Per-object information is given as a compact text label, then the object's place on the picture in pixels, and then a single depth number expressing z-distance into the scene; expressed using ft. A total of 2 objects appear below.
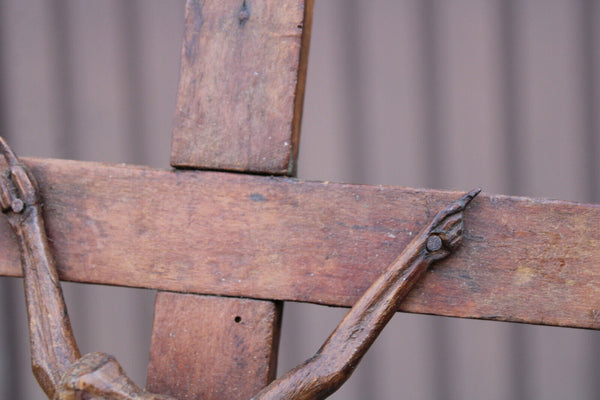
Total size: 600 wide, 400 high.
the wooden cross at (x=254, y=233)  2.09
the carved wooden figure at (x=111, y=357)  2.03
